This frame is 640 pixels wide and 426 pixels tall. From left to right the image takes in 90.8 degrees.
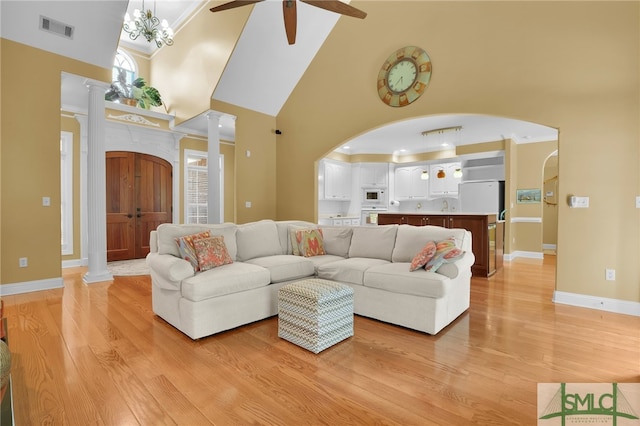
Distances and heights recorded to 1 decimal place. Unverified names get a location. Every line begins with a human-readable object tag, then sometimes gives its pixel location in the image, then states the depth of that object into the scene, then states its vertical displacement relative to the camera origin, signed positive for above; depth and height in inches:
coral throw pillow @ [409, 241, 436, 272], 117.3 -19.2
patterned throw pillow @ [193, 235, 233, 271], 119.6 -18.2
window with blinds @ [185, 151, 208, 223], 296.8 +18.3
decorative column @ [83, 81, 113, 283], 187.8 +10.3
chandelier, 211.6 +122.3
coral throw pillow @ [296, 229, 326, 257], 157.8 -18.6
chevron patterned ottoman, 95.7 -34.1
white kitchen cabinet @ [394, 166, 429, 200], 361.4 +25.9
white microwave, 380.5 +11.1
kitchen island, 200.7 -15.0
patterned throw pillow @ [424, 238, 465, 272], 115.0 -18.2
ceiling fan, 125.3 +81.7
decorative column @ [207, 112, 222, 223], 221.9 +26.2
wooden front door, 254.8 +4.9
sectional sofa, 107.9 -26.7
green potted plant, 254.8 +92.1
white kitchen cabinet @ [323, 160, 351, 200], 354.0 +30.3
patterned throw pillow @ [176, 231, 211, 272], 118.3 -16.4
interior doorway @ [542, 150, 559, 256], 332.2 +0.4
